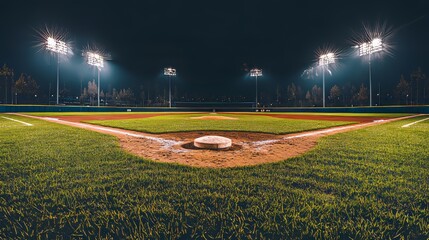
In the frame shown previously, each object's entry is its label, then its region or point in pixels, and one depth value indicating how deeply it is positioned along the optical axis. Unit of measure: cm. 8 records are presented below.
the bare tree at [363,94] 6669
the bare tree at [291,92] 8466
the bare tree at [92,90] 7929
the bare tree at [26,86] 5903
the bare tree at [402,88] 5883
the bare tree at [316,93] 8375
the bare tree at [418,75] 5656
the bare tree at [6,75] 5656
